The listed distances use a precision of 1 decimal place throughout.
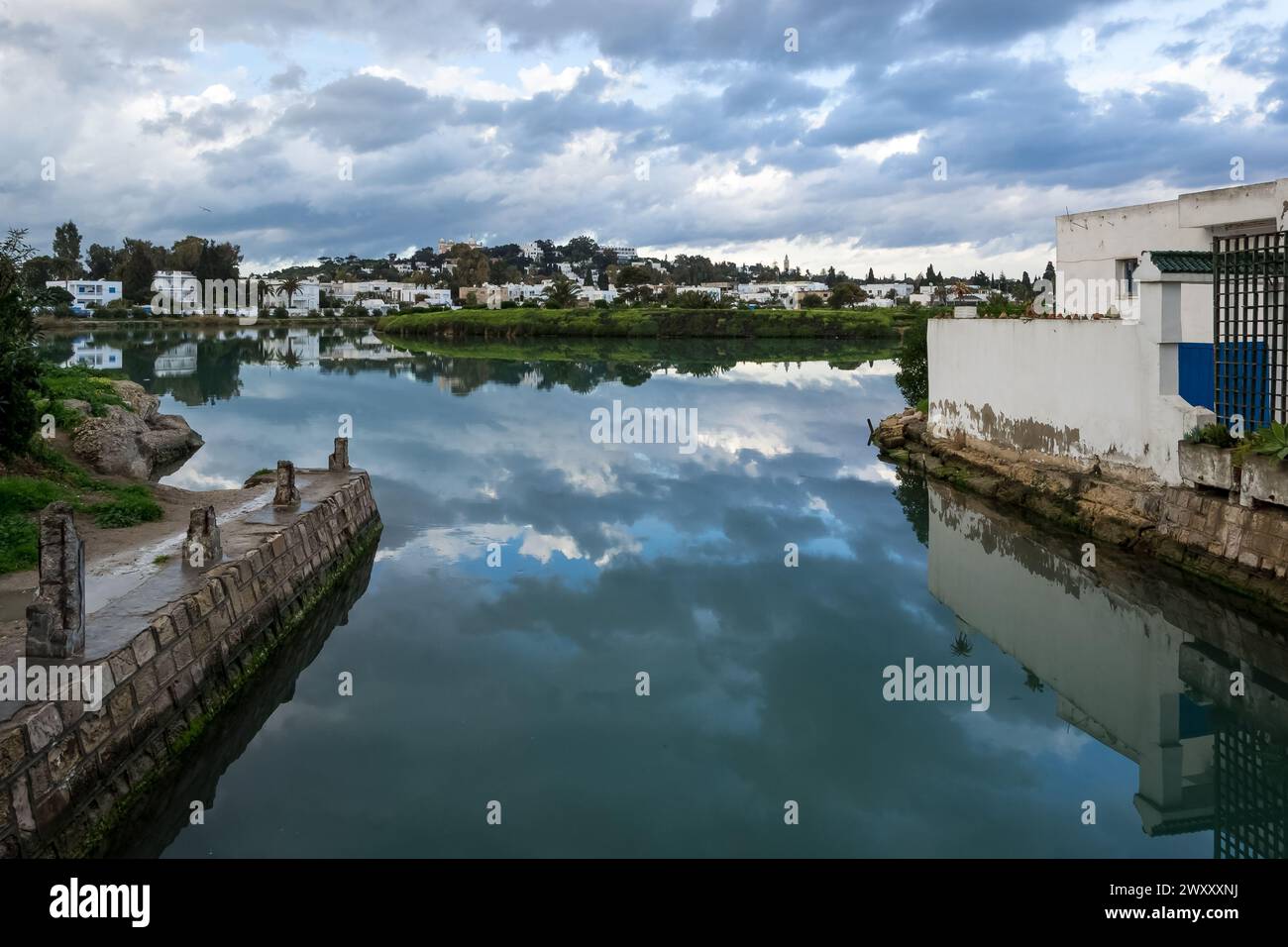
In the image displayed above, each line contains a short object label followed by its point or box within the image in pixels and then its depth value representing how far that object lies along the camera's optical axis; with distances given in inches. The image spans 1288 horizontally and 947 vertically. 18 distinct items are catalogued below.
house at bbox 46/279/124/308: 4495.6
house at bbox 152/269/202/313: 4446.4
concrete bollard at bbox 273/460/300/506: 592.7
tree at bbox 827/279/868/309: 4293.8
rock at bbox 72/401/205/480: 725.3
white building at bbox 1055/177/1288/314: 792.9
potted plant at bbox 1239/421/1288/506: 493.4
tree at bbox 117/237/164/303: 4645.7
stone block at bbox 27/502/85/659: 321.4
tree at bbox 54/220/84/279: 4758.9
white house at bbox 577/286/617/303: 4916.8
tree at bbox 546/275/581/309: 4079.7
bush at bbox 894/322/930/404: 1182.9
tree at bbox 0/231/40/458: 569.0
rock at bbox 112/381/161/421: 1041.5
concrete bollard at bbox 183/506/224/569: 450.3
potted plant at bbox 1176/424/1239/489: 539.0
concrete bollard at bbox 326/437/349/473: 753.0
